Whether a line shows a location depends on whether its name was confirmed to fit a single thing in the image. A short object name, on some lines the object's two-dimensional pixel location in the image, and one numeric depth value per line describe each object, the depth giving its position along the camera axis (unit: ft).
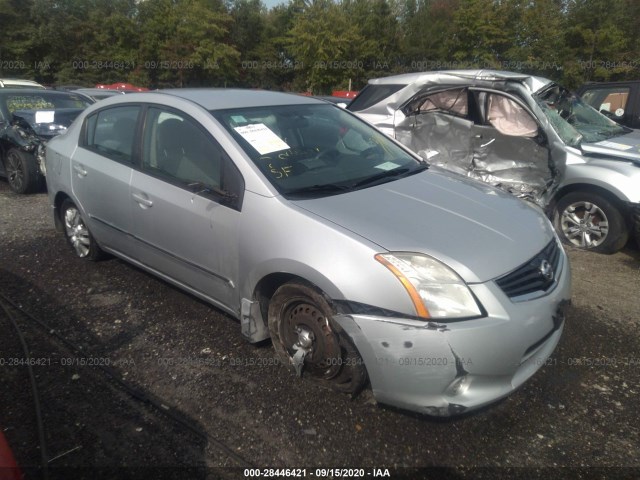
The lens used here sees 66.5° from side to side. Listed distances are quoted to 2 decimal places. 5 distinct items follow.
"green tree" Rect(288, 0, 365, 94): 113.70
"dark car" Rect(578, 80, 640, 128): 25.36
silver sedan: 7.70
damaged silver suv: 16.69
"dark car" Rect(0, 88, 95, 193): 23.16
